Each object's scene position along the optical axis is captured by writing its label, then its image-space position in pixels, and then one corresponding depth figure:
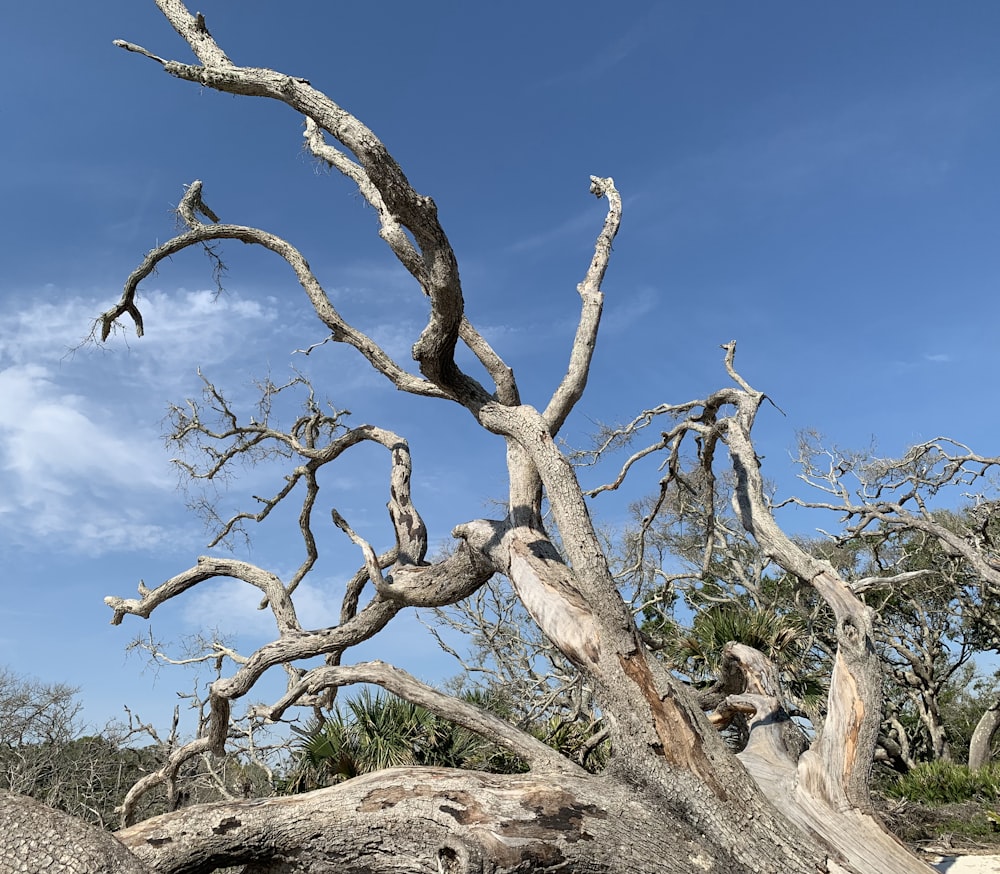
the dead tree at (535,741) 4.26
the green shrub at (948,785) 10.48
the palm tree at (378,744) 8.34
